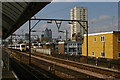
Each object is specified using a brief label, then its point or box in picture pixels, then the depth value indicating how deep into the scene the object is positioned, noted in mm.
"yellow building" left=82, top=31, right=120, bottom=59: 27328
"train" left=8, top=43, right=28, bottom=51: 55994
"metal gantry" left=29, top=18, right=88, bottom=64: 20883
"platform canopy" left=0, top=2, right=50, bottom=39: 5473
